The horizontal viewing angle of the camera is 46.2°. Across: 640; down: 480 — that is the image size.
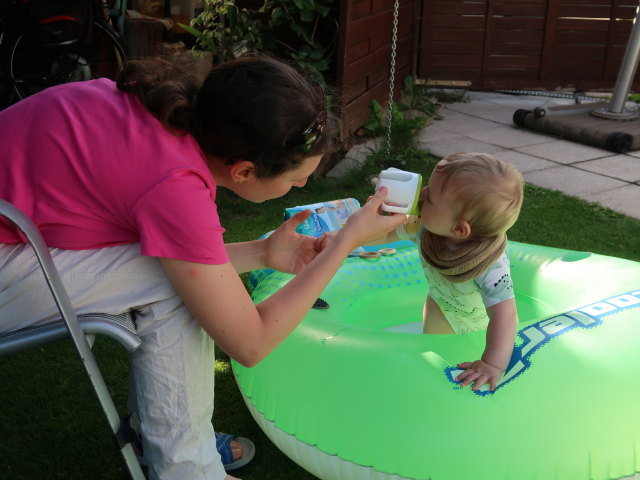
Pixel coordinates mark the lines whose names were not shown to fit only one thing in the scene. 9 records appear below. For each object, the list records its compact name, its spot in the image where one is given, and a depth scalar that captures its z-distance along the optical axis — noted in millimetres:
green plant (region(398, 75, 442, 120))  5871
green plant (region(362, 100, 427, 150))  4824
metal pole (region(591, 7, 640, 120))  5332
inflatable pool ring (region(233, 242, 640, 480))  1724
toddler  1904
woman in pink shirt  1443
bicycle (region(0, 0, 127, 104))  4480
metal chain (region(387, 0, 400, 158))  4141
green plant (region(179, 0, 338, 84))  4301
